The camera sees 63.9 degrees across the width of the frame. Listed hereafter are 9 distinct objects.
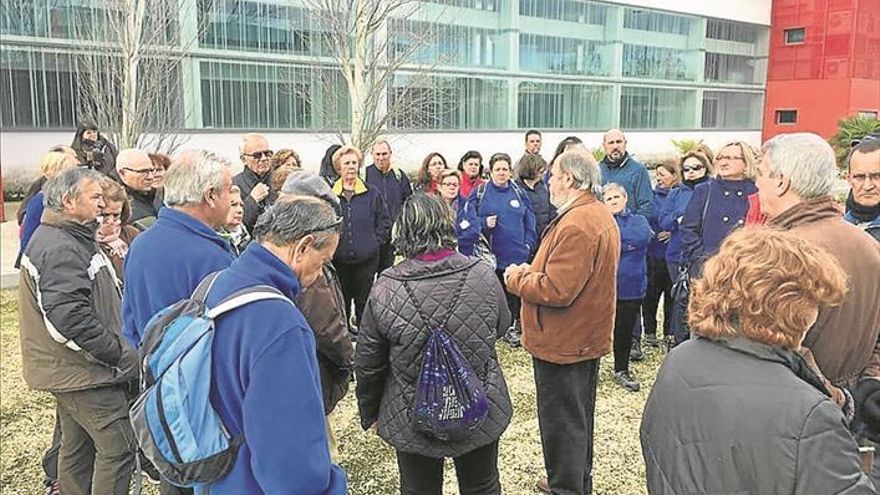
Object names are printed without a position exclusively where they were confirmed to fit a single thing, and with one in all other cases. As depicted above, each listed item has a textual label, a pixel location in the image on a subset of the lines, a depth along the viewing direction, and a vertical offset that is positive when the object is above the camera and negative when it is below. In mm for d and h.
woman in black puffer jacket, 2850 -798
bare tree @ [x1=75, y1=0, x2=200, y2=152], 14562 +1338
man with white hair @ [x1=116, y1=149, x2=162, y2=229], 4281 -320
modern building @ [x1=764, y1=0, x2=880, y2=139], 30391 +2989
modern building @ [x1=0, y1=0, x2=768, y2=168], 15844 +1784
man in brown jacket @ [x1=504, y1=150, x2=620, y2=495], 3400 -880
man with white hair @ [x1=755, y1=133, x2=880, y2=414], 2229 -352
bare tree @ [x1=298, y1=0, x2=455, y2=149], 17500 +1684
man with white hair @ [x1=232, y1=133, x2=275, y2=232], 5406 -276
